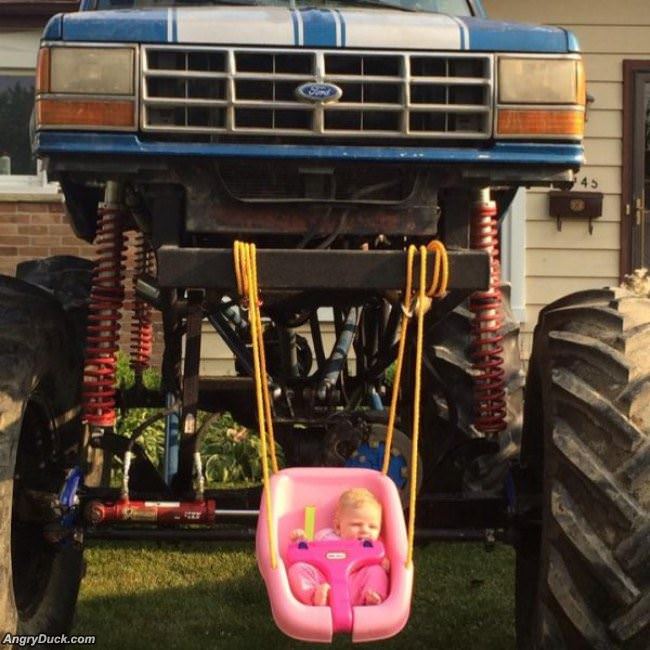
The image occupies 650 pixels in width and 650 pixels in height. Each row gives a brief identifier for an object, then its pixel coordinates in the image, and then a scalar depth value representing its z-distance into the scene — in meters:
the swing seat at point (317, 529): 2.81
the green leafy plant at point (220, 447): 7.78
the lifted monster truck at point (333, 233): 3.28
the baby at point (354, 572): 2.92
